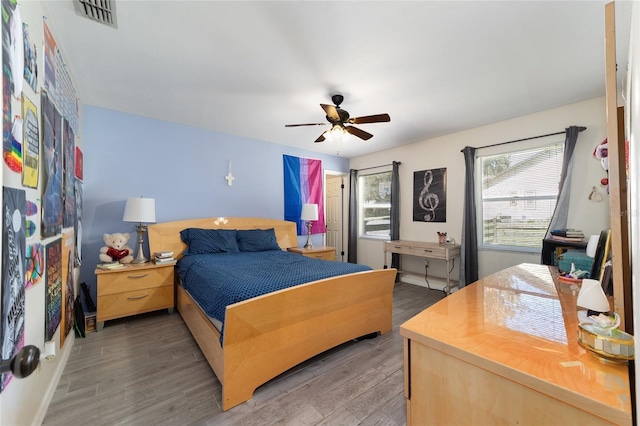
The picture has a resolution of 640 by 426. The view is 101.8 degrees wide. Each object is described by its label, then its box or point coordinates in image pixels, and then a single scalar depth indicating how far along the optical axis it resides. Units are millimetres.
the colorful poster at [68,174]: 1906
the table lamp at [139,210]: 2816
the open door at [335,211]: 5547
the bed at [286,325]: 1596
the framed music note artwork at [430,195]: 3979
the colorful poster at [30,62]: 1180
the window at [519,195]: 3104
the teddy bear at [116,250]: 2824
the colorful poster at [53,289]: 1507
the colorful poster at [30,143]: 1148
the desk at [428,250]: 3557
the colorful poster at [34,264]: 1180
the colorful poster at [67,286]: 1936
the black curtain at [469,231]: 3535
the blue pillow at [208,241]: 3287
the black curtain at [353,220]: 5234
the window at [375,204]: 4930
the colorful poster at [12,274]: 889
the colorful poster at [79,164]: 2475
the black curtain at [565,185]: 2775
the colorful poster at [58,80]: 1543
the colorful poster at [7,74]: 861
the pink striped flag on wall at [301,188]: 4590
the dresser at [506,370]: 623
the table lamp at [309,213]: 4344
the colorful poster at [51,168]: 1427
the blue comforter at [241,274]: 1820
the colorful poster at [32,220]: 1184
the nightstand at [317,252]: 4125
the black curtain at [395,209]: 4504
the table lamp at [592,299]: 917
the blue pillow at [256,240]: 3670
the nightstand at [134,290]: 2627
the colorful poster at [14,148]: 984
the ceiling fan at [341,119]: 2424
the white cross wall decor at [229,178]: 3932
